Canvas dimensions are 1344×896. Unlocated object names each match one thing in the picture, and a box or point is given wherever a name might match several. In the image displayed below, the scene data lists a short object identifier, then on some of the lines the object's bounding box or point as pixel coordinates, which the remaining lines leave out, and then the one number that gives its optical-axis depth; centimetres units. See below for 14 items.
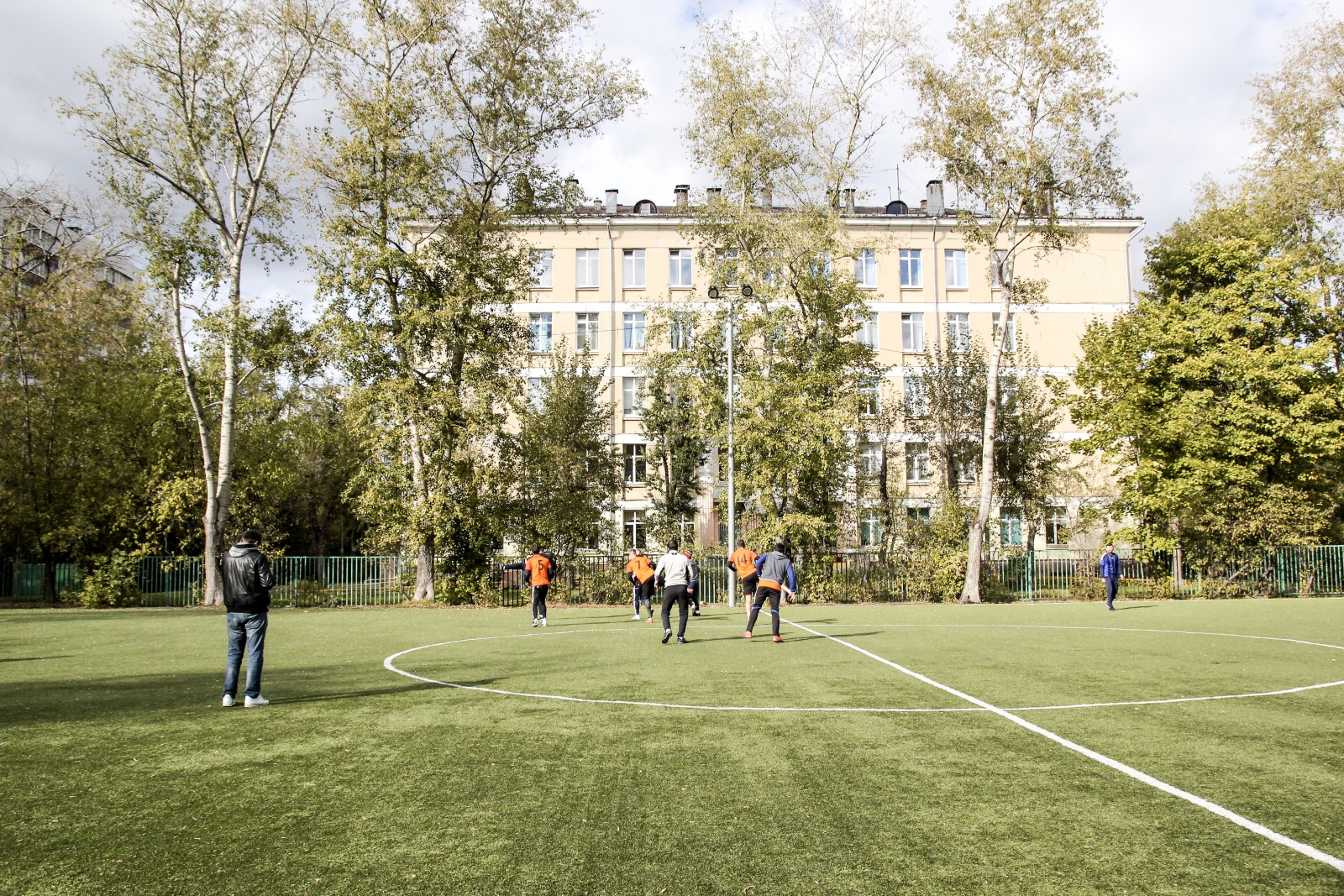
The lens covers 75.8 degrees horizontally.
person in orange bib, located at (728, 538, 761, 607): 1891
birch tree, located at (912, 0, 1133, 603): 3041
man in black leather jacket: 975
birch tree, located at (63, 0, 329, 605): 2903
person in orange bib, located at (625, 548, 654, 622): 2378
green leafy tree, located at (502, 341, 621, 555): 3186
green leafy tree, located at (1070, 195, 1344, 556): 3238
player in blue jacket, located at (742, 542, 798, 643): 1625
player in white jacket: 1600
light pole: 2803
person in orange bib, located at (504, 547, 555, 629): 2120
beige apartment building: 4797
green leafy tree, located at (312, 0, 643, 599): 2927
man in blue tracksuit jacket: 2780
